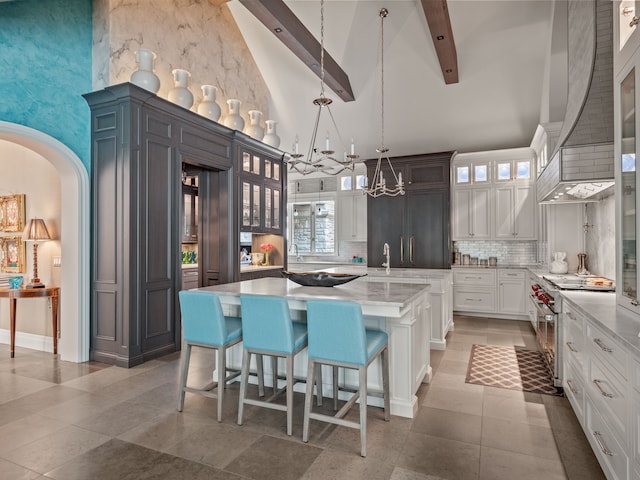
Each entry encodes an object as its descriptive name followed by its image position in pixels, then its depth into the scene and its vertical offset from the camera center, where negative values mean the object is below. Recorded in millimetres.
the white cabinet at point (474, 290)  6711 -925
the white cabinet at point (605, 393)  1669 -834
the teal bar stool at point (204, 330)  2793 -690
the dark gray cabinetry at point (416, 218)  7047 +384
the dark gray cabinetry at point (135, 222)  4047 +188
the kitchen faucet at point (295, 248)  8930 -240
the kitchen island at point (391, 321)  2705 -649
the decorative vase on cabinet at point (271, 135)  6498 +1765
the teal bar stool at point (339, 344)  2359 -680
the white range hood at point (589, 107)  2961 +1080
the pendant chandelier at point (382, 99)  4906 +2317
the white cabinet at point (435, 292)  4570 -660
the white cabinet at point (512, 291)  6500 -917
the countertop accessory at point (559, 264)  5086 -352
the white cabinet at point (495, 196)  6707 +762
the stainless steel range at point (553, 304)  3365 -627
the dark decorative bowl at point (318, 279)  3320 -356
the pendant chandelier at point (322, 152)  3299 +826
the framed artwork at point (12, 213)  4867 +333
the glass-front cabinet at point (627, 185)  2205 +320
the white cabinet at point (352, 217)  8258 +469
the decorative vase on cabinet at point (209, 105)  5227 +1838
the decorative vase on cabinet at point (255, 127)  6258 +1833
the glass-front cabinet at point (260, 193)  5914 +760
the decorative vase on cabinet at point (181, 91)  4715 +1829
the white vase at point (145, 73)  4219 +1839
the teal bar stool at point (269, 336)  2588 -677
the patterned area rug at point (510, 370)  3508 -1356
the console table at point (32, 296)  4270 -645
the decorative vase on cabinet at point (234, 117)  5746 +1833
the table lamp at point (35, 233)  4426 +70
